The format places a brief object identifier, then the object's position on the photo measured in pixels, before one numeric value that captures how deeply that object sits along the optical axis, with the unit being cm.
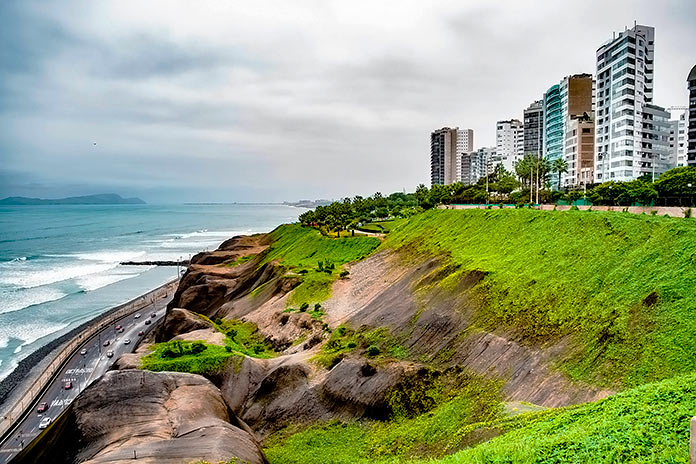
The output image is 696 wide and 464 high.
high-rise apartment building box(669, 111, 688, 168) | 12010
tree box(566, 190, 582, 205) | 6862
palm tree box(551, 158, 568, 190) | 10400
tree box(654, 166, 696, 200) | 6181
